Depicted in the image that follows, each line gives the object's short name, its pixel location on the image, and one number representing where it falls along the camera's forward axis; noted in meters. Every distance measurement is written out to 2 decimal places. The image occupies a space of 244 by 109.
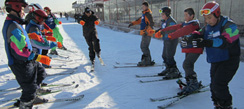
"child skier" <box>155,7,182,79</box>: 4.32
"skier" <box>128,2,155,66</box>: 5.33
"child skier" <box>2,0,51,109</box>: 2.46
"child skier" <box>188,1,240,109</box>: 2.28
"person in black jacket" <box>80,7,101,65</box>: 5.70
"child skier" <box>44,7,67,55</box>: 7.03
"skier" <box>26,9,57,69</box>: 3.36
